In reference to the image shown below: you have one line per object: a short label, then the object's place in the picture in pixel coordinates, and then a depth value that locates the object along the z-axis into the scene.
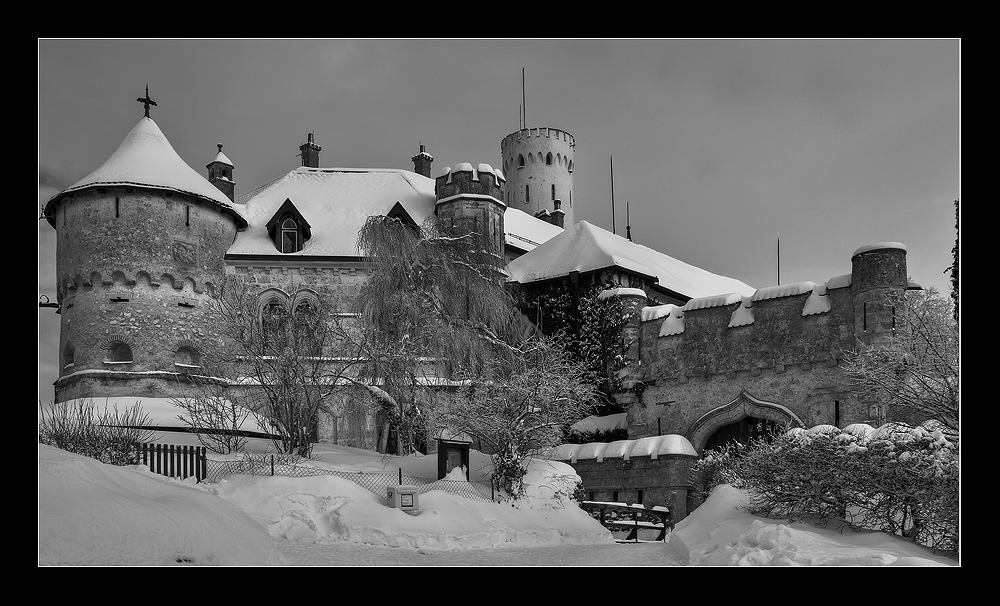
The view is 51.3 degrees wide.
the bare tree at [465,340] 23.69
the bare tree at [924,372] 13.98
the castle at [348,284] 26.78
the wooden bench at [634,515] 22.14
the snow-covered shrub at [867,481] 13.86
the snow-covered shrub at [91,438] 17.47
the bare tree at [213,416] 23.70
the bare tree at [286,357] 24.59
